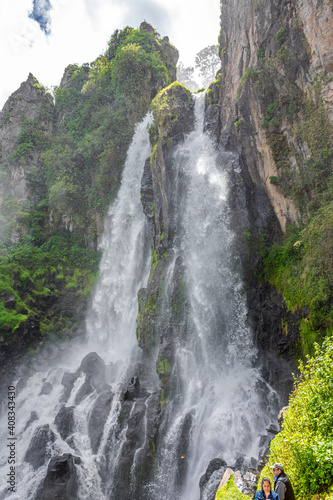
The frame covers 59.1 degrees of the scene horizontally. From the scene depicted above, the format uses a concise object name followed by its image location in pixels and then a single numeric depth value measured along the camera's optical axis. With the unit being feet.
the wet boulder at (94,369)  57.06
